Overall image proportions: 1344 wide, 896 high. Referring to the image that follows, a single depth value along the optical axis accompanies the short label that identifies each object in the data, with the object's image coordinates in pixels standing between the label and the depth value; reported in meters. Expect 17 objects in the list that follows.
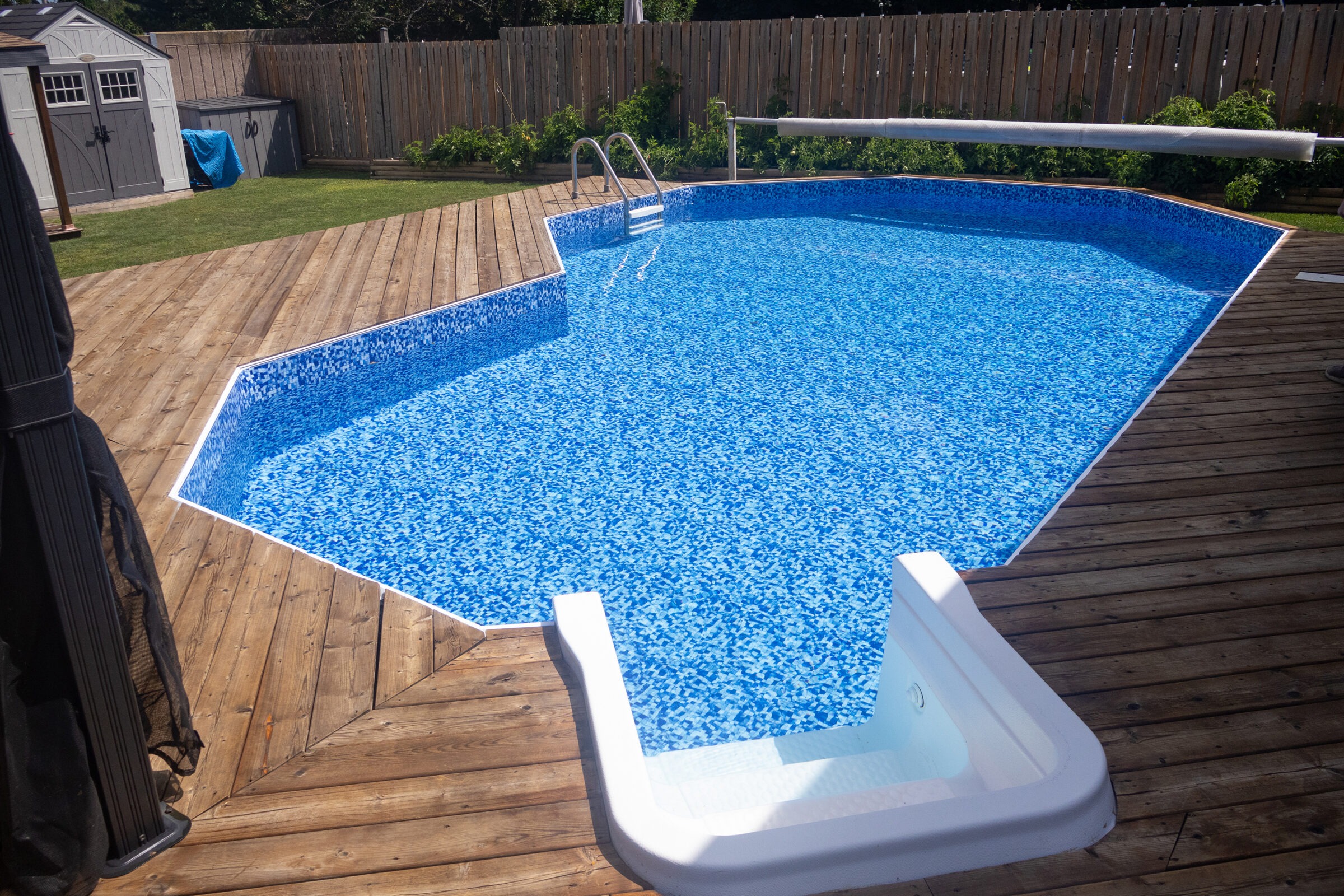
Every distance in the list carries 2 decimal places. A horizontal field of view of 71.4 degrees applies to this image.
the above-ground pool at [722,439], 3.32
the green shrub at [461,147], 11.75
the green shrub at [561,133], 11.36
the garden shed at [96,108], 8.84
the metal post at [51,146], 7.48
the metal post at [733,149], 9.53
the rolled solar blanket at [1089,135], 7.18
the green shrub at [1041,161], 9.33
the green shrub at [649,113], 11.05
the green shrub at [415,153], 12.01
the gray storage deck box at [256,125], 11.37
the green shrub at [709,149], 10.68
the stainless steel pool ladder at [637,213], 8.24
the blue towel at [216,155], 10.92
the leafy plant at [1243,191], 8.21
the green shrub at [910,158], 9.86
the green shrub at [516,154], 11.29
